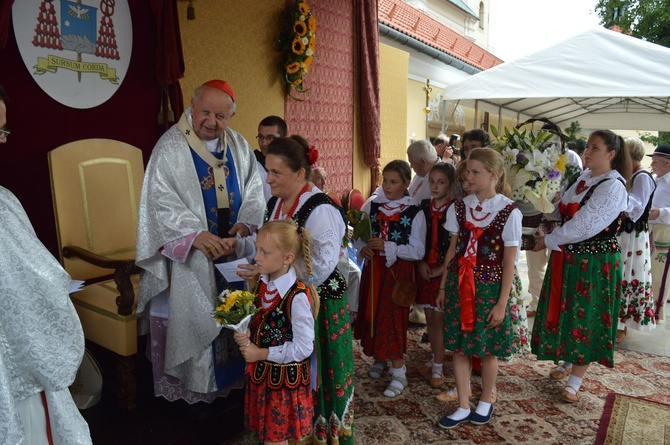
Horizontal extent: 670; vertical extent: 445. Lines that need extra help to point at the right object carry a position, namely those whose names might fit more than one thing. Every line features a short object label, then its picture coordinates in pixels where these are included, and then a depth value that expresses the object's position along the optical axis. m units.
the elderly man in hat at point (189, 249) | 2.67
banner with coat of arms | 3.12
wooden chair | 2.87
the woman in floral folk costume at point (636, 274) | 4.26
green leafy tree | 11.46
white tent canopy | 4.44
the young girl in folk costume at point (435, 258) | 3.44
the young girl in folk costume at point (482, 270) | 2.87
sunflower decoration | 5.11
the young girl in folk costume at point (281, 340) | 2.09
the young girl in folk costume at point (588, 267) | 3.21
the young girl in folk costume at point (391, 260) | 3.37
